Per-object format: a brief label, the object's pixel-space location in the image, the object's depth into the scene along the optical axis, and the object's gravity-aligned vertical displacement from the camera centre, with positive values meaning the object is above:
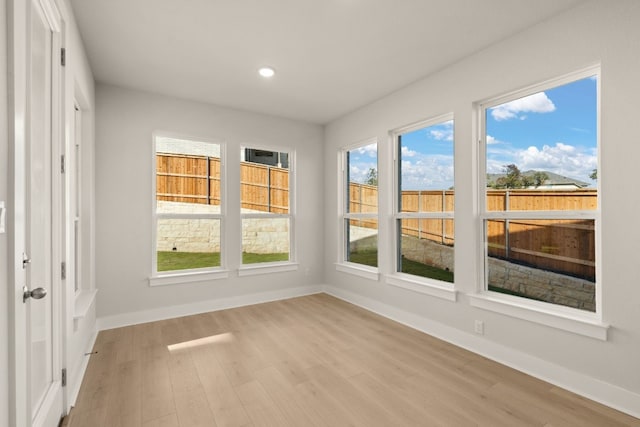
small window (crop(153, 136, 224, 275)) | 3.86 +0.11
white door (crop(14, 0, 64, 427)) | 1.31 -0.07
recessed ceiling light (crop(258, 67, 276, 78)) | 3.14 +1.47
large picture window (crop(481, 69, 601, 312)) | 2.28 +0.18
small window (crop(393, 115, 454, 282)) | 3.27 +0.17
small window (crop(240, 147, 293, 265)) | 4.45 +0.13
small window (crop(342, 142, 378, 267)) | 4.23 +0.14
